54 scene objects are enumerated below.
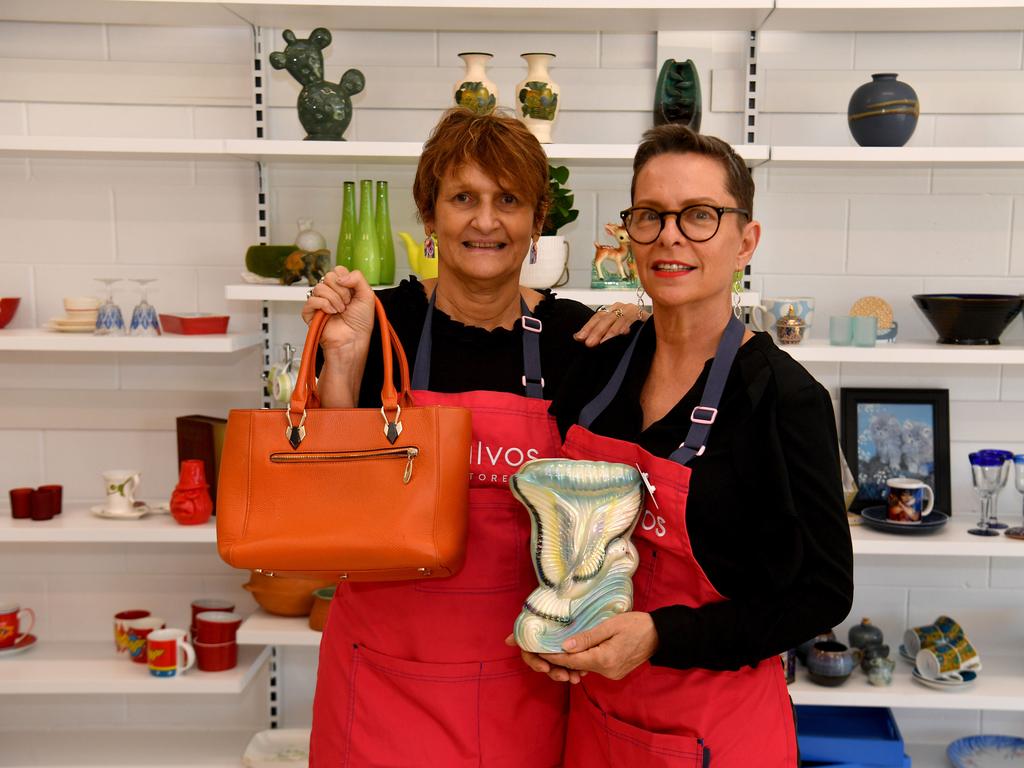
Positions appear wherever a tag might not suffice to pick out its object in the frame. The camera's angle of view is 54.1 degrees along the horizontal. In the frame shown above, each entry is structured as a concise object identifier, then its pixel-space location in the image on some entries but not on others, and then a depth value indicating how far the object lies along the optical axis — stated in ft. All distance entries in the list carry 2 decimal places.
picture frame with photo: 8.56
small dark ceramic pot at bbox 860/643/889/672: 8.09
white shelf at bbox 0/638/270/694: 7.97
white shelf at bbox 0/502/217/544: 7.84
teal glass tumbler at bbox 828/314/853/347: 7.84
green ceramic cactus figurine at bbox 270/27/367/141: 7.62
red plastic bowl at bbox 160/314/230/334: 7.97
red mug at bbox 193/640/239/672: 8.14
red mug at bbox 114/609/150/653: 8.44
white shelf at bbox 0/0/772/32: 7.34
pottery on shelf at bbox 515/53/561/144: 7.52
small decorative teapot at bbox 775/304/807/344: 7.80
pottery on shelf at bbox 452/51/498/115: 7.46
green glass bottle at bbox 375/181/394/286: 7.88
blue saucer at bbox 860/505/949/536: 7.88
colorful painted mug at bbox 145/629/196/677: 8.00
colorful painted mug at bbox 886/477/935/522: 7.96
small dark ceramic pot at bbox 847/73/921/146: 7.54
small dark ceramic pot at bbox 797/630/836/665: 8.17
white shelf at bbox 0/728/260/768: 8.80
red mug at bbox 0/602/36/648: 8.44
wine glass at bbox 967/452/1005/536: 7.93
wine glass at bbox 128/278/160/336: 7.97
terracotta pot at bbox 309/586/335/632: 7.92
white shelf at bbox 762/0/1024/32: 7.27
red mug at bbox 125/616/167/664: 8.32
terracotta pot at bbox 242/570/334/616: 8.16
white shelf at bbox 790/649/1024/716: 7.78
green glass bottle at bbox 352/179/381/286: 7.79
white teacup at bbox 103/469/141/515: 8.16
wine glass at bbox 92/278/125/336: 8.02
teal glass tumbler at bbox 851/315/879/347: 7.77
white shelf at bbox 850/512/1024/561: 7.63
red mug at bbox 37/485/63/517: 8.24
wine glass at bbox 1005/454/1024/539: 8.05
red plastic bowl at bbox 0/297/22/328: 8.33
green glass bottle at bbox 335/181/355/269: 7.87
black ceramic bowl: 7.80
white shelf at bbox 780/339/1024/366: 7.55
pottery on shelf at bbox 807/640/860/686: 7.92
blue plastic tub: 7.89
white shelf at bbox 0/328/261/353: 7.74
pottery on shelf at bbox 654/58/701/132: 7.59
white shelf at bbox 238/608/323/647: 7.88
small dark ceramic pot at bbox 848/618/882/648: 8.21
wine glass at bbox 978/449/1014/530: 7.96
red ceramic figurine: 7.95
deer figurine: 7.71
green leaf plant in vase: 7.63
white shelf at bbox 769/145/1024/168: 7.36
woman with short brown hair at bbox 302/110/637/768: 4.87
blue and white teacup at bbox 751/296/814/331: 7.86
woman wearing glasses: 4.06
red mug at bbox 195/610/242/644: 8.15
